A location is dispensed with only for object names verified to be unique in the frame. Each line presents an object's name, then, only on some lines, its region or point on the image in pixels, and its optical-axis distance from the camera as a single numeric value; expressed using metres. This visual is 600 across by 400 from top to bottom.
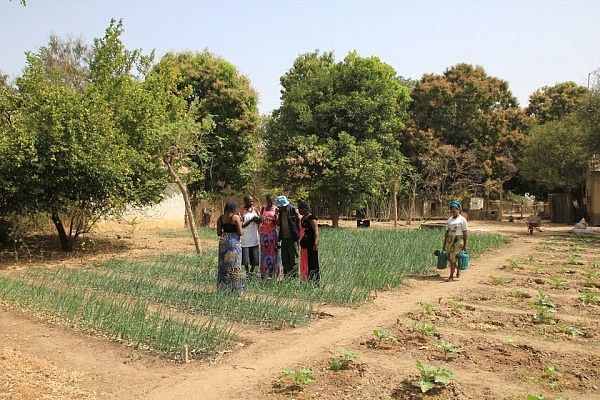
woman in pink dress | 9.18
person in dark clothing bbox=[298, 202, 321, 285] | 8.77
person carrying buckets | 10.30
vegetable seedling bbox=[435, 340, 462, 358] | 5.41
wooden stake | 5.36
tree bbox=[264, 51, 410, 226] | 23.38
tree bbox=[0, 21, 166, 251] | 11.66
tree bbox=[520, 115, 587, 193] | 26.28
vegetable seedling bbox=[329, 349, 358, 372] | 5.10
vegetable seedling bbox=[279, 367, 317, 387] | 4.61
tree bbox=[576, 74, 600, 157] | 20.69
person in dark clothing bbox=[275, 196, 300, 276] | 9.02
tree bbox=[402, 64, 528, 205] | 30.89
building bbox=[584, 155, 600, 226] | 26.00
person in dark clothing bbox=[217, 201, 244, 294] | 7.88
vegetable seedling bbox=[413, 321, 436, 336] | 6.22
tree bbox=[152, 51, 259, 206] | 24.95
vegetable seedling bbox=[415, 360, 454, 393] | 4.48
